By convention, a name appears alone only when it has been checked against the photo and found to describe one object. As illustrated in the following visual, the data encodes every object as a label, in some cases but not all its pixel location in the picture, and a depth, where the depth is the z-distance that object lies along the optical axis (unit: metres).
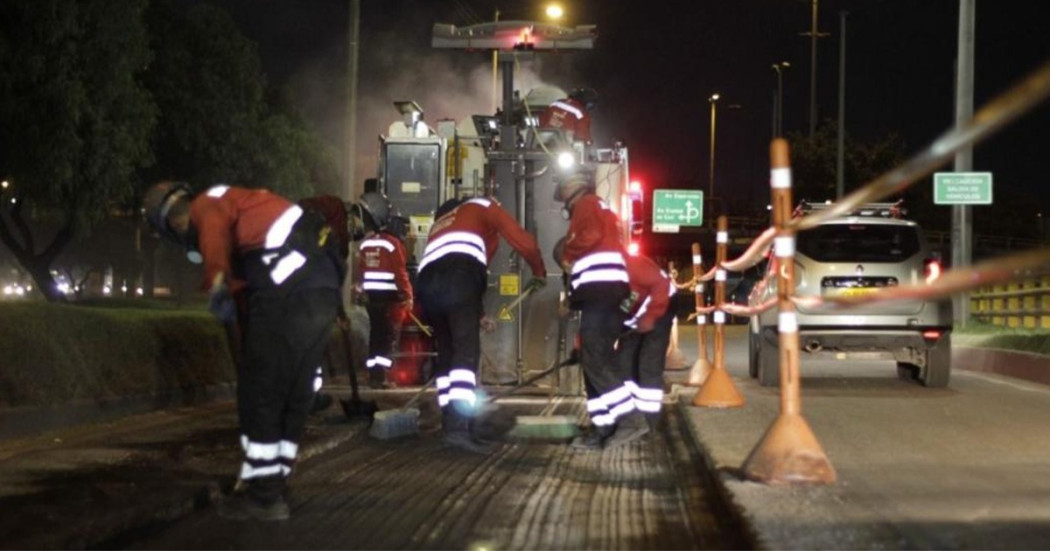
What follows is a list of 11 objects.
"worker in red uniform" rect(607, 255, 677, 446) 11.08
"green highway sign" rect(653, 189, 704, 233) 42.06
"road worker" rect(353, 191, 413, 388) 14.89
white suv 14.27
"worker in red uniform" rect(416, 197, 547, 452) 10.06
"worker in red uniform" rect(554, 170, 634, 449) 10.19
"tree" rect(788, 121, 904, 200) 54.25
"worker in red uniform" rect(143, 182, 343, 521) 7.11
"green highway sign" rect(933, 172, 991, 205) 20.94
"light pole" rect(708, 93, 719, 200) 69.56
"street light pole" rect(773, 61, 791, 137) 53.19
